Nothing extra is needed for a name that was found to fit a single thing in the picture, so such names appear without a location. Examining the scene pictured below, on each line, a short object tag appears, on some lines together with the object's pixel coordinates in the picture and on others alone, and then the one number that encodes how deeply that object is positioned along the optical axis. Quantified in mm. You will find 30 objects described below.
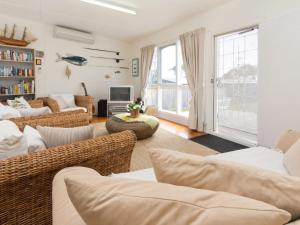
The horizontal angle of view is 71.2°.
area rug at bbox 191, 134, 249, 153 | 3225
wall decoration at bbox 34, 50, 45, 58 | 5059
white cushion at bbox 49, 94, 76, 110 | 5023
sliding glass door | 3350
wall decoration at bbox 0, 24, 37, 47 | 4379
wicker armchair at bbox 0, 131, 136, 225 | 961
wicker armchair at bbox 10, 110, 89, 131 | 1921
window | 5016
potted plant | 3823
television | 5777
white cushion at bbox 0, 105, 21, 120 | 2309
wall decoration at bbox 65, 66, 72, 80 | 5637
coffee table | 3498
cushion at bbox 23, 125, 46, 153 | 1281
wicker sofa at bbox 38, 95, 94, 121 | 4371
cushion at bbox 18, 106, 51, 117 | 2457
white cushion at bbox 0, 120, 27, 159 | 1108
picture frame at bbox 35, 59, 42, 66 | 5048
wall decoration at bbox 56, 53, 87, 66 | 5513
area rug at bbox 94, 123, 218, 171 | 2701
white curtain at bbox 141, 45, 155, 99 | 5777
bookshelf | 4504
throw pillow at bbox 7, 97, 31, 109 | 3491
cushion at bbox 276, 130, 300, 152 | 1576
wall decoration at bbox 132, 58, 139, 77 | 6510
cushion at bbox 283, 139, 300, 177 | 1153
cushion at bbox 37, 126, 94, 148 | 1377
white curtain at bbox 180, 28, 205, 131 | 4090
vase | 3837
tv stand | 5750
